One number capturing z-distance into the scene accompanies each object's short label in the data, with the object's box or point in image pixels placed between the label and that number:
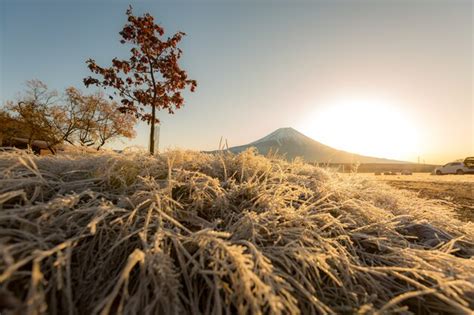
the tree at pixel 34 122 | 20.05
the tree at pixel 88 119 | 20.56
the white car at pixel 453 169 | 26.56
